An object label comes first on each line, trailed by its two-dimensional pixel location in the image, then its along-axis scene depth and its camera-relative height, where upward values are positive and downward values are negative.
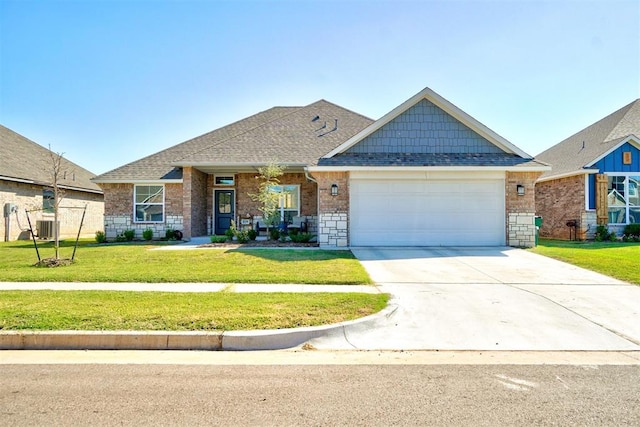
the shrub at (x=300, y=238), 14.45 -0.91
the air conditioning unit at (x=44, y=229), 19.14 -0.75
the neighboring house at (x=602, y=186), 16.55 +1.32
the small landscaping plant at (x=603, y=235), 16.11 -0.89
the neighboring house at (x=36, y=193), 18.36 +1.24
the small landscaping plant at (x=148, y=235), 16.12 -0.89
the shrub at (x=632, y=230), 16.17 -0.67
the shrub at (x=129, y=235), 16.20 -0.89
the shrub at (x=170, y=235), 16.06 -0.88
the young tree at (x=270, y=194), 14.99 +0.87
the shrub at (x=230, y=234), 14.80 -0.77
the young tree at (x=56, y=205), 9.99 +0.27
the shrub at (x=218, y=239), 14.41 -0.97
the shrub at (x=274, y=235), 15.27 -0.84
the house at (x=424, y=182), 13.30 +1.19
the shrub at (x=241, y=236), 14.42 -0.86
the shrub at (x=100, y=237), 15.92 -0.97
